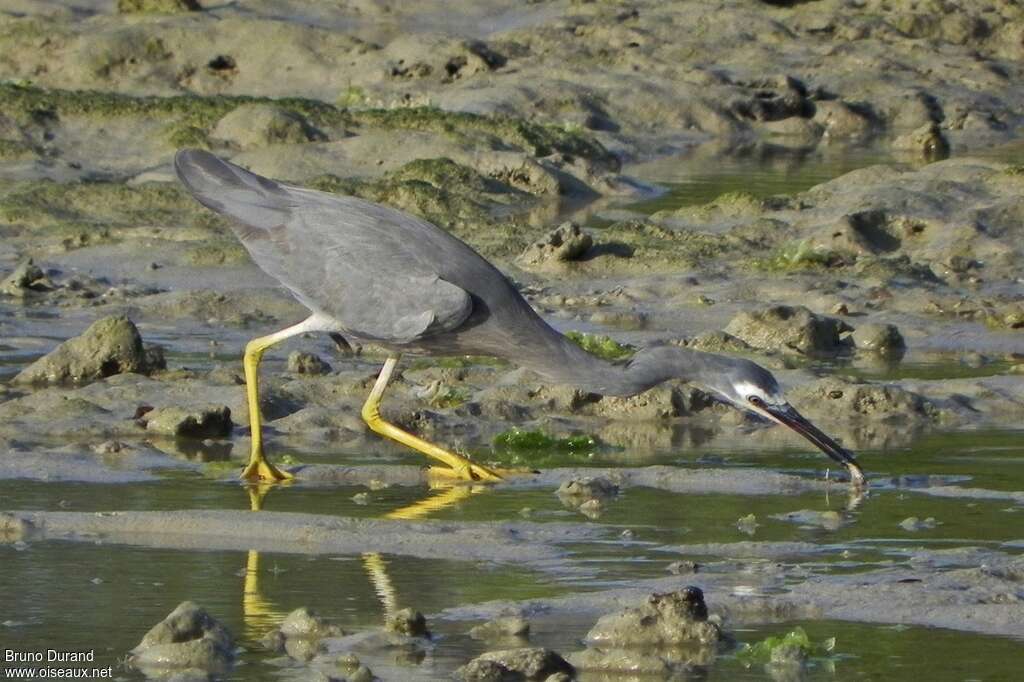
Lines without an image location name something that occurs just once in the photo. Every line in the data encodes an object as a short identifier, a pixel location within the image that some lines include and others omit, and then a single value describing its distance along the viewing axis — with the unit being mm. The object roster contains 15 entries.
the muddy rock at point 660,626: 12172
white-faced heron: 17797
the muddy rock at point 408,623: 12242
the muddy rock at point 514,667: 11391
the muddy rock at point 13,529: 14992
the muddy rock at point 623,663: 11750
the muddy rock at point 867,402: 21094
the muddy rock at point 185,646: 11625
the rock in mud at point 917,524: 15828
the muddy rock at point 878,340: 25406
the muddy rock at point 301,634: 12023
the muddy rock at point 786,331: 24875
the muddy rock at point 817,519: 15992
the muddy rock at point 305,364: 22594
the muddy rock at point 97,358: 21844
